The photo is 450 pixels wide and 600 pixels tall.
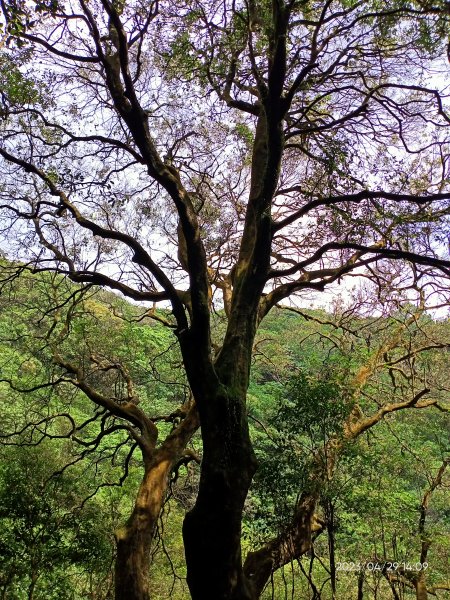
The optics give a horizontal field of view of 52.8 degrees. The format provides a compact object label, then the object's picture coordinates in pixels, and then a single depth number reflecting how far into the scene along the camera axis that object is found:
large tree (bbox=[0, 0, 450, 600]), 3.26
